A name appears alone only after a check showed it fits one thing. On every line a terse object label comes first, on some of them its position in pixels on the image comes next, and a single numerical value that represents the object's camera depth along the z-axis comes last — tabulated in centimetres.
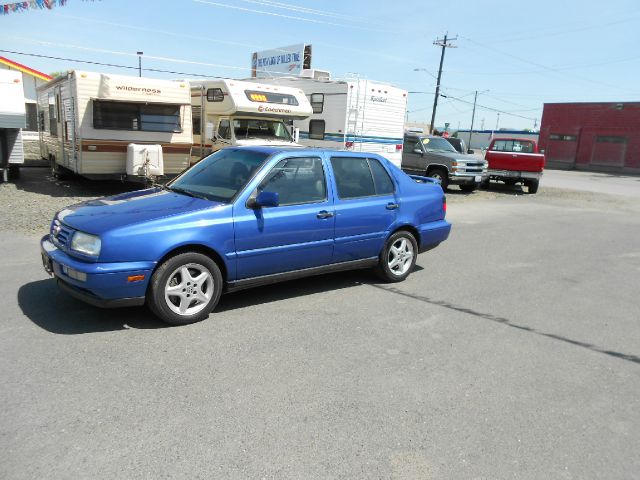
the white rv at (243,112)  1316
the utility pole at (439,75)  4230
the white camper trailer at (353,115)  1566
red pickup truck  1869
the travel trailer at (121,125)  1143
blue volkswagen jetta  431
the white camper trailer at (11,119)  1207
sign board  2706
